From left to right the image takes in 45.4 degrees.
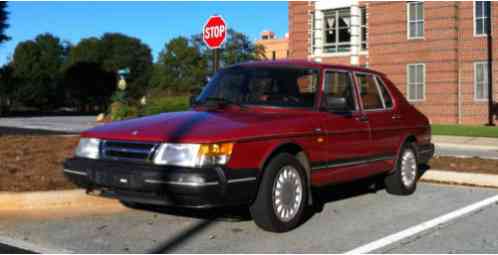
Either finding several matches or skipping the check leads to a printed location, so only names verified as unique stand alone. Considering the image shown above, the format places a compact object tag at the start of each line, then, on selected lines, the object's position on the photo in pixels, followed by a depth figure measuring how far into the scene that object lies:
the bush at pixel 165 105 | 22.72
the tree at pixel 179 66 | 80.00
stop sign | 10.89
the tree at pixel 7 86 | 61.54
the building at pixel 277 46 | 125.82
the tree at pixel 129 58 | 94.30
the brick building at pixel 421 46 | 27.06
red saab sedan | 5.14
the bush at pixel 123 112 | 24.02
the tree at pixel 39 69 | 69.38
